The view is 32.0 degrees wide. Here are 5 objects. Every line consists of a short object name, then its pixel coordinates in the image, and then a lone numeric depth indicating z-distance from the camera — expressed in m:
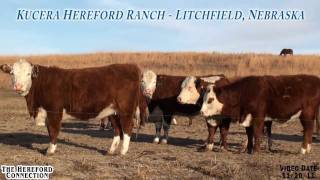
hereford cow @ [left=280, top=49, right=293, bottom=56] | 54.75
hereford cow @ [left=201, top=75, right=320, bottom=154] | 12.21
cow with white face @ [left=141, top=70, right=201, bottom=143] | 14.85
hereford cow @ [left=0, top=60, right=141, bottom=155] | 11.73
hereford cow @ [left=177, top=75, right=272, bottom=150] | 13.13
